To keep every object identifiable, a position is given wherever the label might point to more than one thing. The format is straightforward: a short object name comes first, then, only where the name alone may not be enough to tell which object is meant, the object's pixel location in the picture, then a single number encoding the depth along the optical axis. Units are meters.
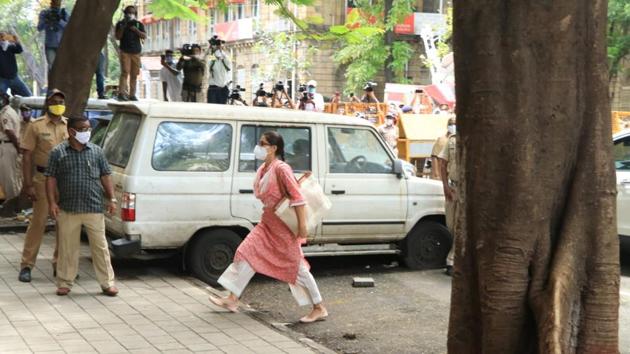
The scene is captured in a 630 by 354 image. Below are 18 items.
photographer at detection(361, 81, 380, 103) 22.99
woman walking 8.16
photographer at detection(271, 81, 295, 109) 21.16
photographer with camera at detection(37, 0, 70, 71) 15.95
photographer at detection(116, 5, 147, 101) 16.39
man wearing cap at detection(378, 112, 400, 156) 18.30
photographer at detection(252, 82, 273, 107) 21.16
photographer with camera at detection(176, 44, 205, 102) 17.80
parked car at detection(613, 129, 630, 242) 10.80
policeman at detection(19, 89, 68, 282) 9.17
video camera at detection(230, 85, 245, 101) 20.09
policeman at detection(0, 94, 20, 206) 13.72
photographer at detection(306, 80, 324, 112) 22.05
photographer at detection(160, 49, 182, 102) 18.52
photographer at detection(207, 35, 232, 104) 18.33
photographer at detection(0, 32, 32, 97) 16.25
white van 9.53
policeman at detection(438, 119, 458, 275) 10.40
